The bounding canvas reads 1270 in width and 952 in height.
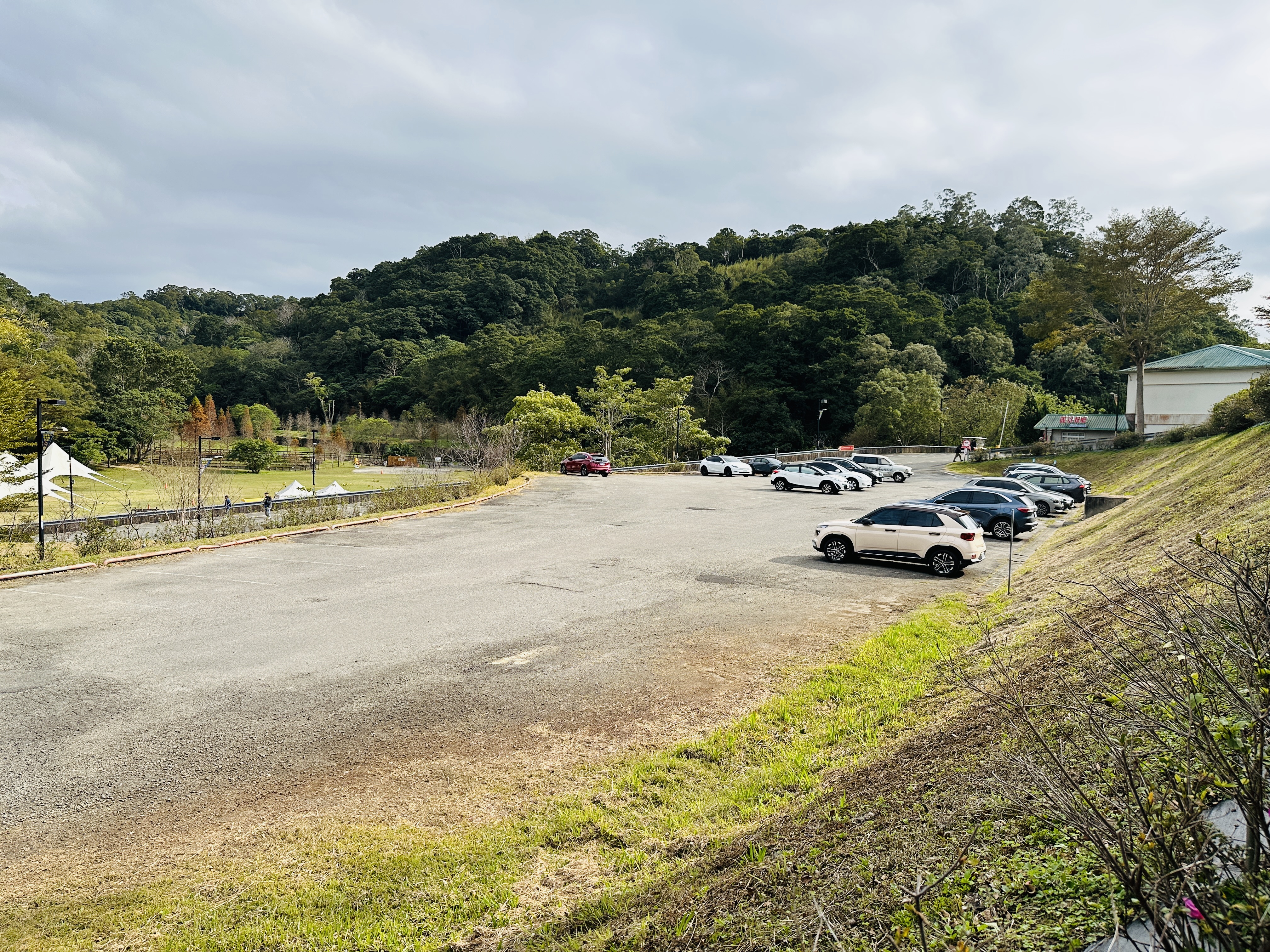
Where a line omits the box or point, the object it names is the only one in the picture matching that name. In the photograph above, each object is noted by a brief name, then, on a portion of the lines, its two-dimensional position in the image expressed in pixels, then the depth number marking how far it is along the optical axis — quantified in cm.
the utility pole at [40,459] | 1688
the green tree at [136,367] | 7575
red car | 4525
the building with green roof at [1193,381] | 5100
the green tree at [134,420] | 7325
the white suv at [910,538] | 1606
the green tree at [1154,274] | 4525
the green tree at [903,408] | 7431
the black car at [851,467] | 3834
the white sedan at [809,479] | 3528
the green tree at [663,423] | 5741
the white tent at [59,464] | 3284
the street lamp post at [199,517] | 2086
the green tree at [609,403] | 5512
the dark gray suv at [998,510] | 2131
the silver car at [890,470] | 4188
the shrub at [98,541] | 1773
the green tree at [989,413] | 7419
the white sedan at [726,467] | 4566
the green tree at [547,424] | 5194
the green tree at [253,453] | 7469
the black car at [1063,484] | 2853
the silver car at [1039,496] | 2630
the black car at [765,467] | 4697
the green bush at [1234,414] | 2866
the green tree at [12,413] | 1938
